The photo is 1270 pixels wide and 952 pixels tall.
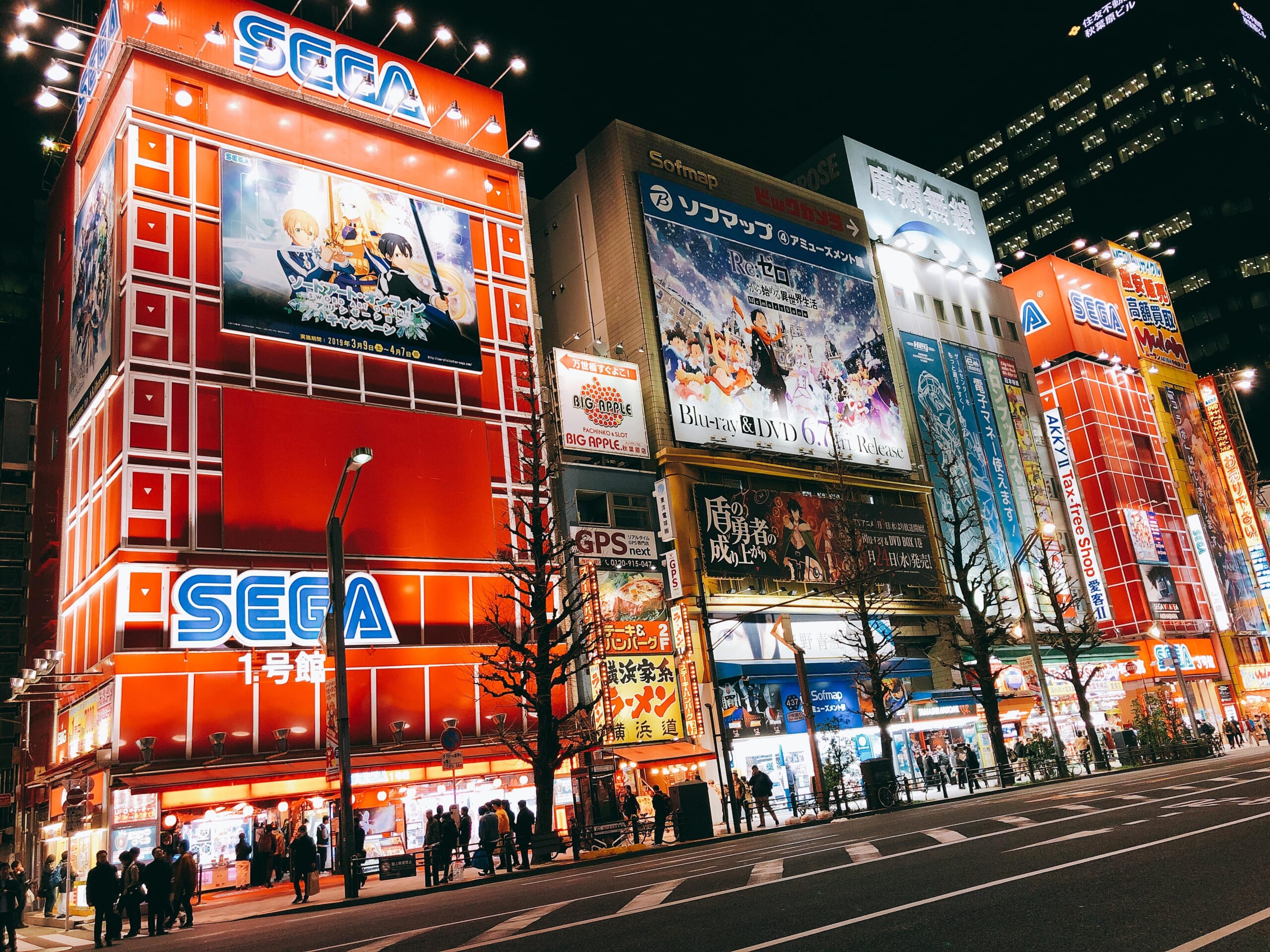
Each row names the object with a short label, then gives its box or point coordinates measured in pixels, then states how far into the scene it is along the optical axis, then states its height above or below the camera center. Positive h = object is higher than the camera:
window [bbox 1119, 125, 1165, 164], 108.00 +60.17
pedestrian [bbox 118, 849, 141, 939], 17.52 -1.34
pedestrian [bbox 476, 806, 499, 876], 21.45 -1.53
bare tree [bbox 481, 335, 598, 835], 25.31 +4.03
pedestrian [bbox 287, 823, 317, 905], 18.97 -1.31
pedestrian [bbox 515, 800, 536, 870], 21.97 -1.57
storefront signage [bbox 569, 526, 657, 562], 33.62 +7.32
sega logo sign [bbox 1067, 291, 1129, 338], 65.69 +25.74
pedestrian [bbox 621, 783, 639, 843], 24.56 -1.67
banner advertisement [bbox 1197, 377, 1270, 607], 66.44 +12.95
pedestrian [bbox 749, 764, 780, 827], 26.89 -1.63
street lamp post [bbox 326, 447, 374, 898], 18.36 +2.17
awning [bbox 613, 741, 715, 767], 30.70 -0.27
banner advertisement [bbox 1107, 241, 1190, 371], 70.44 +27.63
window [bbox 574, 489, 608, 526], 35.81 +9.15
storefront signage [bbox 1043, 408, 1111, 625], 55.34 +9.30
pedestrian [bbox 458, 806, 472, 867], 22.28 -1.44
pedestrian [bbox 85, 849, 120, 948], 15.74 -1.15
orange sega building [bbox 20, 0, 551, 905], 25.55 +12.05
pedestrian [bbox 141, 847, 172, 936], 16.47 -1.20
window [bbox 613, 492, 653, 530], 36.78 +9.03
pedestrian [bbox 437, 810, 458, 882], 20.56 -1.50
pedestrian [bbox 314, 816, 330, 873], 25.16 -1.38
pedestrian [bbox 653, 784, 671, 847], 24.36 -1.72
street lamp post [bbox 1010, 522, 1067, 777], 37.84 +0.95
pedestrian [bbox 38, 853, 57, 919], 25.03 -1.60
